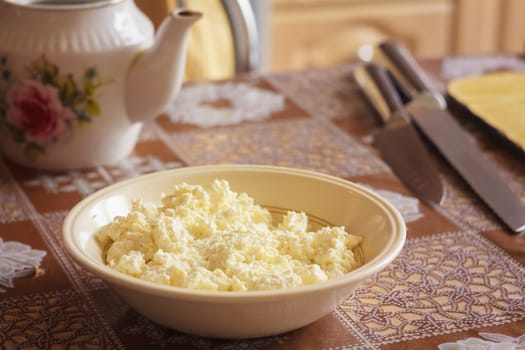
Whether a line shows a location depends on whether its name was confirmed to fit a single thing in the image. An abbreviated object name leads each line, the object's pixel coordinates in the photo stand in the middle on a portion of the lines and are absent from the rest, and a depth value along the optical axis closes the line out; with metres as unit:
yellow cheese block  1.03
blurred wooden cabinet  2.67
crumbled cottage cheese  0.72
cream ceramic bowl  0.70
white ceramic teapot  0.95
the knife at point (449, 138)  0.91
